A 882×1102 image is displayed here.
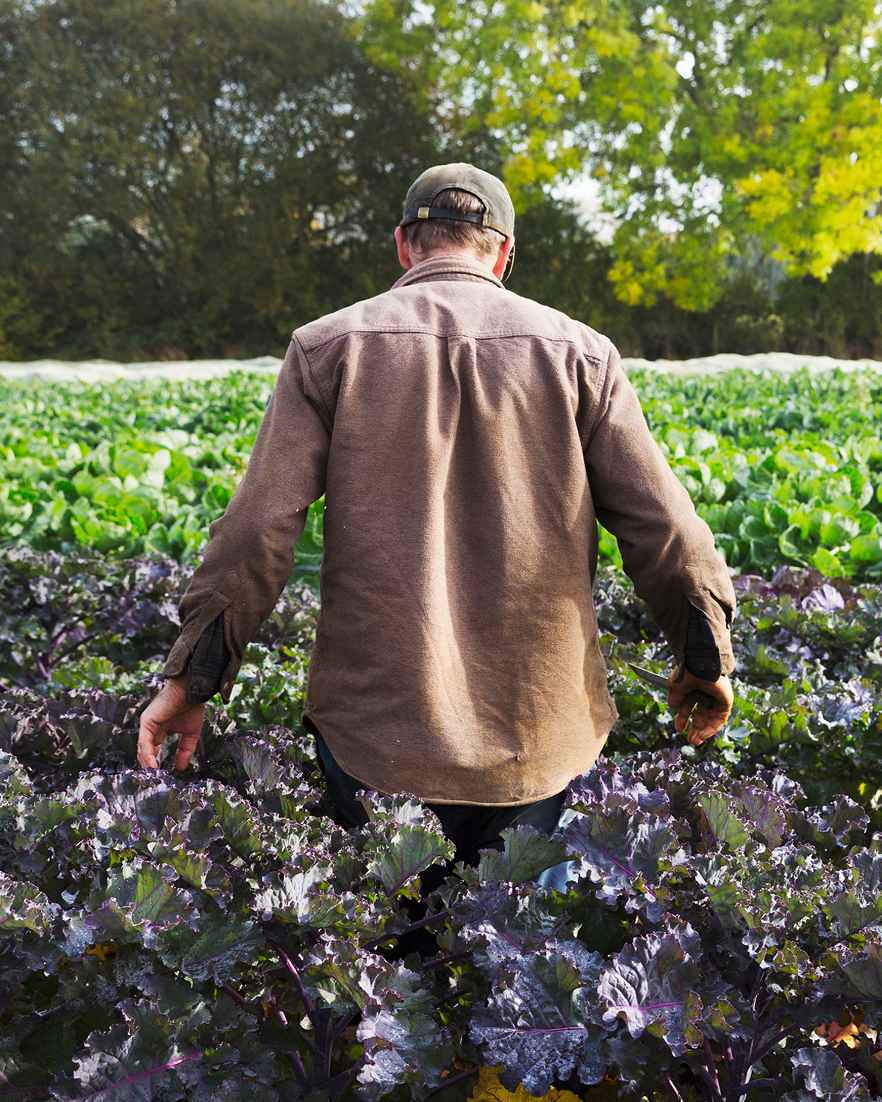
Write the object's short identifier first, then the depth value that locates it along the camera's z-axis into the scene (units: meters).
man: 1.99
